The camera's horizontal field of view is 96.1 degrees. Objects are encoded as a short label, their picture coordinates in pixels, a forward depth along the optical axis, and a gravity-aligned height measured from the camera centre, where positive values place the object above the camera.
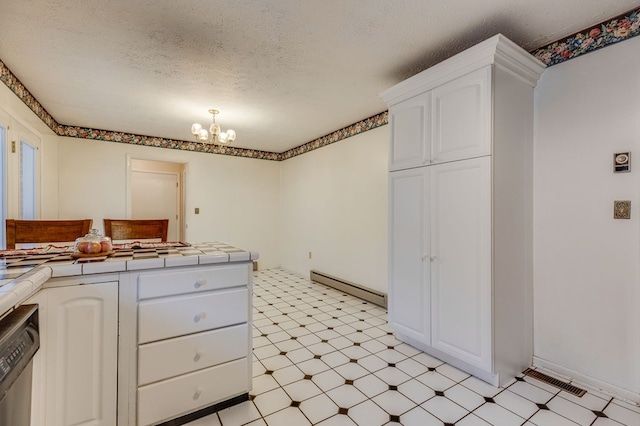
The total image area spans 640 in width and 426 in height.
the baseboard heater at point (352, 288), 3.41 -0.98
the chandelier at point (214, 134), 3.08 +0.90
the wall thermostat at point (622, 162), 1.74 +0.31
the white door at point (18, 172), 2.43 +0.42
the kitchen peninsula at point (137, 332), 1.23 -0.58
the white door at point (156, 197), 5.77 +0.36
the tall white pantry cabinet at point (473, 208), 1.88 +0.04
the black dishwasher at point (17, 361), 0.80 -0.44
